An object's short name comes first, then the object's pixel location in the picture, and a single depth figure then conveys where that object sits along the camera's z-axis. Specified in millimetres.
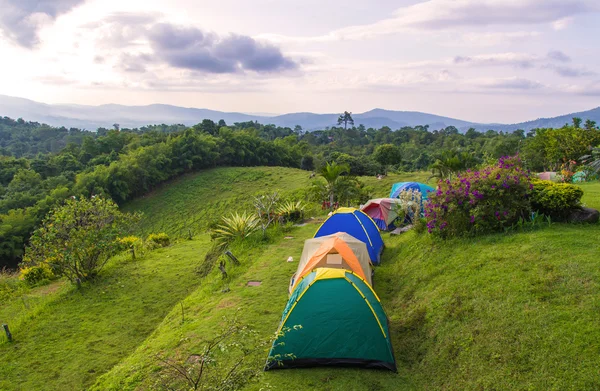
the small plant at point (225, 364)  3879
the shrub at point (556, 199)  8530
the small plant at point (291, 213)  18250
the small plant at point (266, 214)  15489
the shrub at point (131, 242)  17516
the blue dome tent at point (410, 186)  18078
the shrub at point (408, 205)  13373
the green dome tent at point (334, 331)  6387
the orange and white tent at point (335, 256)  8695
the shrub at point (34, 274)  15219
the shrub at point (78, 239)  12789
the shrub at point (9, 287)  13588
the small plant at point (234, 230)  15305
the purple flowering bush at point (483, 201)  8820
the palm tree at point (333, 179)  19297
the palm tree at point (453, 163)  17250
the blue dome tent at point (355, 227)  11766
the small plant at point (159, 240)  19875
